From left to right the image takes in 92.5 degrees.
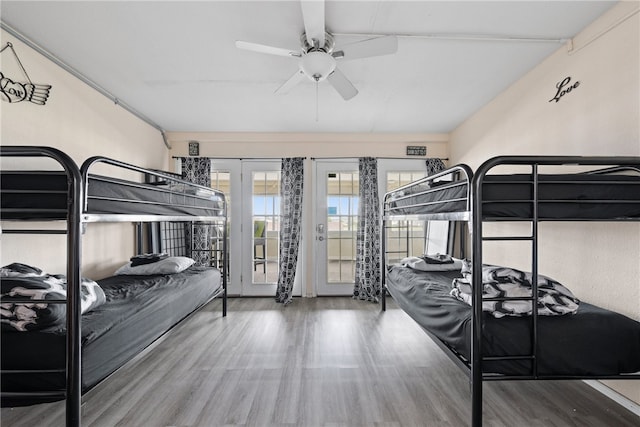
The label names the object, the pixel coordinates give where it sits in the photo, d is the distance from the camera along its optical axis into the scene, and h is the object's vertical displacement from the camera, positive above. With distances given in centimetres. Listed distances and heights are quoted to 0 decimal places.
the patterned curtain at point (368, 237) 440 -32
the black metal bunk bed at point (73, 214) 139 +0
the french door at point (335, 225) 460 -15
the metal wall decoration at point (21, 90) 207 +89
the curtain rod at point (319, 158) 451 +84
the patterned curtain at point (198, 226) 439 -17
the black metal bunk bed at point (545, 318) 154 -54
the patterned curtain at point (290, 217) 438 -3
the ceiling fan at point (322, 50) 185 +104
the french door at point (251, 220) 455 -8
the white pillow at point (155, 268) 315 -57
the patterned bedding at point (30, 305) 144 -44
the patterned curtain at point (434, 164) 451 +75
